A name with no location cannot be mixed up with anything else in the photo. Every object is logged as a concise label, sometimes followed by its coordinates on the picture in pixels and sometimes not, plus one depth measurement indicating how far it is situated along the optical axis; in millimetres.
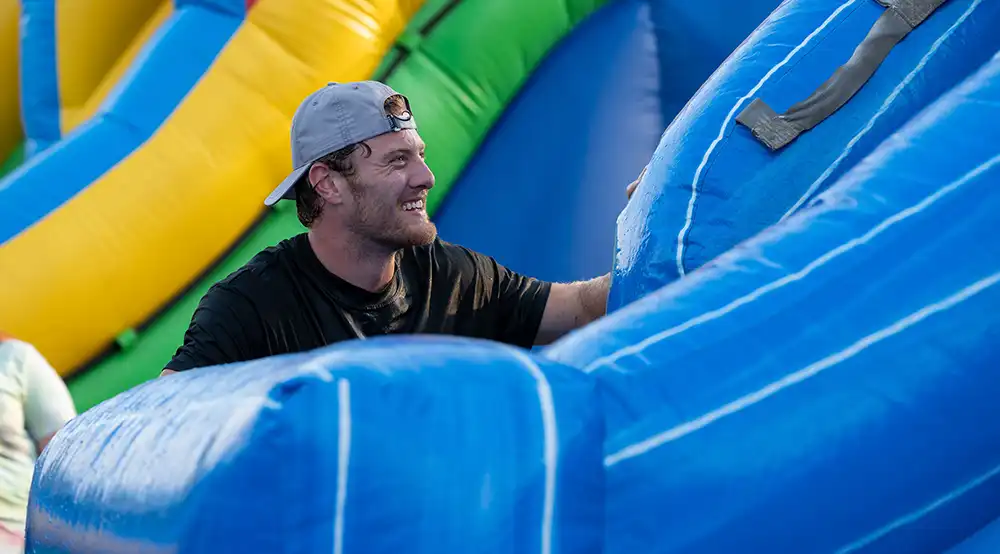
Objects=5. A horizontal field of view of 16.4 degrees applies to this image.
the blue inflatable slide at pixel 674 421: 3661
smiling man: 5048
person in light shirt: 5291
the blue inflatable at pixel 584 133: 5810
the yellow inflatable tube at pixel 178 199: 5840
